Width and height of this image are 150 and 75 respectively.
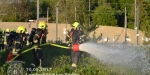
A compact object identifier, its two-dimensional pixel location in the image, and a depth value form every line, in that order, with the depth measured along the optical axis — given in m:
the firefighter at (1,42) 25.28
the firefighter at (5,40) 18.94
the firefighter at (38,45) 14.76
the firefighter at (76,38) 14.34
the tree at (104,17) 57.78
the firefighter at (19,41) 14.34
